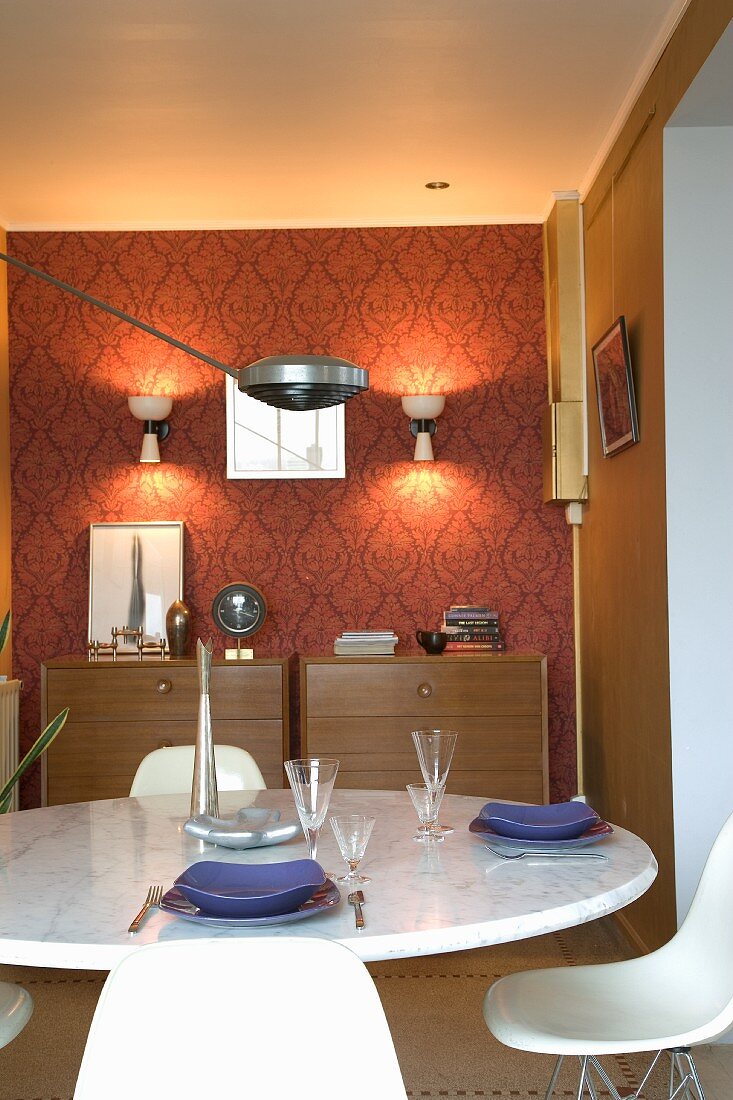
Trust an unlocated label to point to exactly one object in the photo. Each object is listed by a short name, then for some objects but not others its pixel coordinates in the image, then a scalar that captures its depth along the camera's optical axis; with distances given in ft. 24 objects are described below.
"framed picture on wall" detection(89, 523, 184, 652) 15.47
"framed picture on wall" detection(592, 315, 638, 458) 11.47
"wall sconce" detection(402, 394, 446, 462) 15.28
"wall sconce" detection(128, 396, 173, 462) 15.28
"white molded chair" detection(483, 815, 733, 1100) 6.04
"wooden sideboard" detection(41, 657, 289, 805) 13.91
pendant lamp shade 7.88
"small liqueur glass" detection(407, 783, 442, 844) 6.92
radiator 14.39
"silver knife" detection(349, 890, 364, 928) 5.17
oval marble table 5.08
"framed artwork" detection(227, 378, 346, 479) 15.70
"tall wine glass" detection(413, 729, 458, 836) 6.95
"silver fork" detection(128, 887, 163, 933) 5.21
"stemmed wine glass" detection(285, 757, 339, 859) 6.21
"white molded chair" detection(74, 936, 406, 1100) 3.80
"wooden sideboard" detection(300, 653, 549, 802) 13.94
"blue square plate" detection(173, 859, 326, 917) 5.14
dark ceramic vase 14.76
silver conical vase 7.28
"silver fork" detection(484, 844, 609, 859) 6.42
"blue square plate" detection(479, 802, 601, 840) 6.61
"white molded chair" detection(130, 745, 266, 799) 9.78
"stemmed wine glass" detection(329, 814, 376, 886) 5.74
